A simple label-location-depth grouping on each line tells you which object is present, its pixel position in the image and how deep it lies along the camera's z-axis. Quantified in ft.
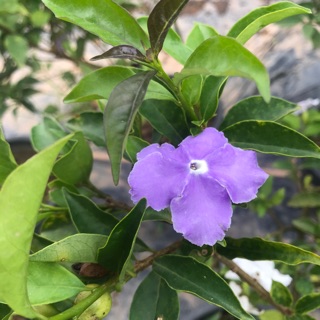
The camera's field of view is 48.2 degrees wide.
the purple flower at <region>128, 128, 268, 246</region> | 0.33
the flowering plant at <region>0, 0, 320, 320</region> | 0.27
